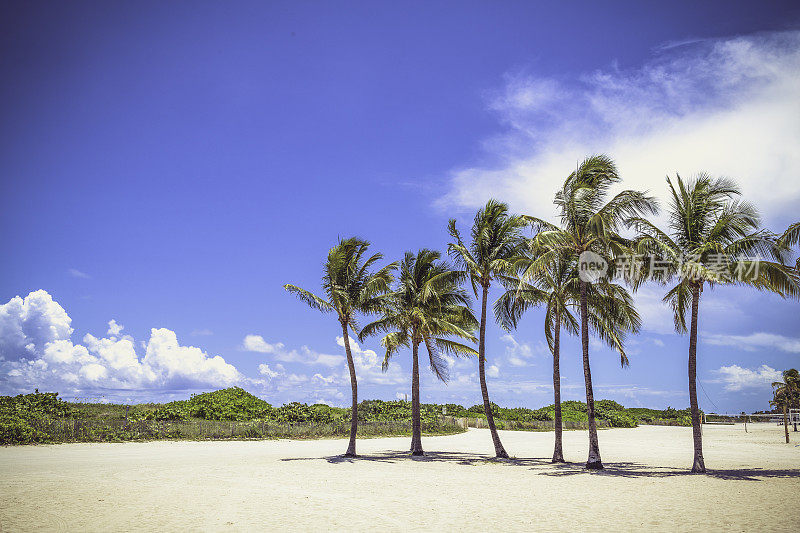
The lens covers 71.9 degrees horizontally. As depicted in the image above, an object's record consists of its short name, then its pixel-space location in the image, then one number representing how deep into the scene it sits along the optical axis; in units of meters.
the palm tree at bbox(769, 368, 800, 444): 49.00
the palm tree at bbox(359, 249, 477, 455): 27.17
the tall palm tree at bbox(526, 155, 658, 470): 19.89
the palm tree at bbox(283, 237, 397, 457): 25.80
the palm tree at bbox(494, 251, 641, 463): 22.31
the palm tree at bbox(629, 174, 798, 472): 17.95
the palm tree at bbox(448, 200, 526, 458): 24.97
